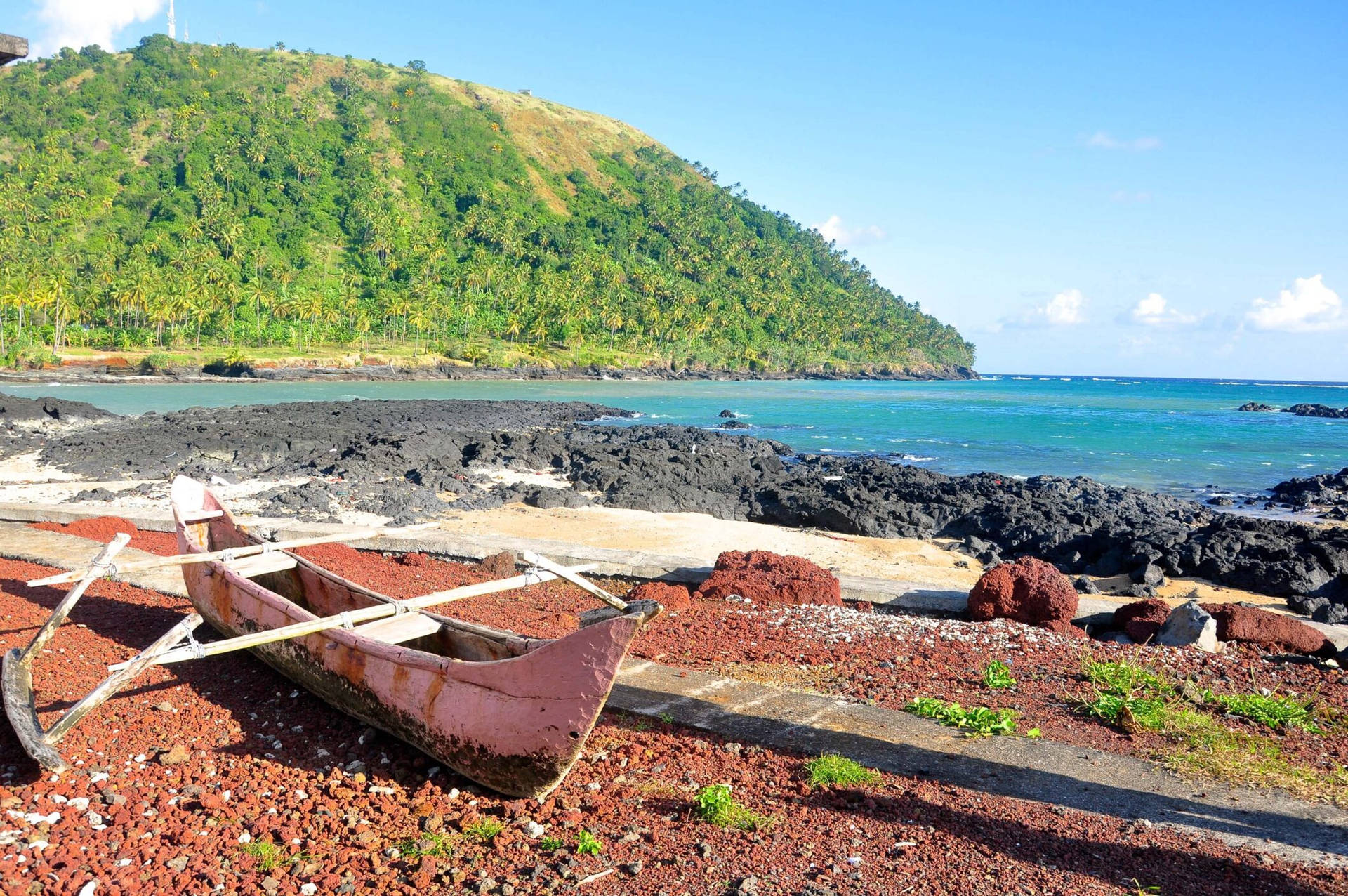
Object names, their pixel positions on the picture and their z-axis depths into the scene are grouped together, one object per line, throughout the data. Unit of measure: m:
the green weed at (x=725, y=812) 4.64
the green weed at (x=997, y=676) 6.90
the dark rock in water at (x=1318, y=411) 76.24
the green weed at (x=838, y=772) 5.08
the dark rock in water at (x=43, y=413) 29.85
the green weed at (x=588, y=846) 4.42
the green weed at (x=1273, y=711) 6.21
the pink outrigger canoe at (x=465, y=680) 4.59
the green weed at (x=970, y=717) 5.88
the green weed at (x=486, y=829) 4.62
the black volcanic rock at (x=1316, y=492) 24.12
